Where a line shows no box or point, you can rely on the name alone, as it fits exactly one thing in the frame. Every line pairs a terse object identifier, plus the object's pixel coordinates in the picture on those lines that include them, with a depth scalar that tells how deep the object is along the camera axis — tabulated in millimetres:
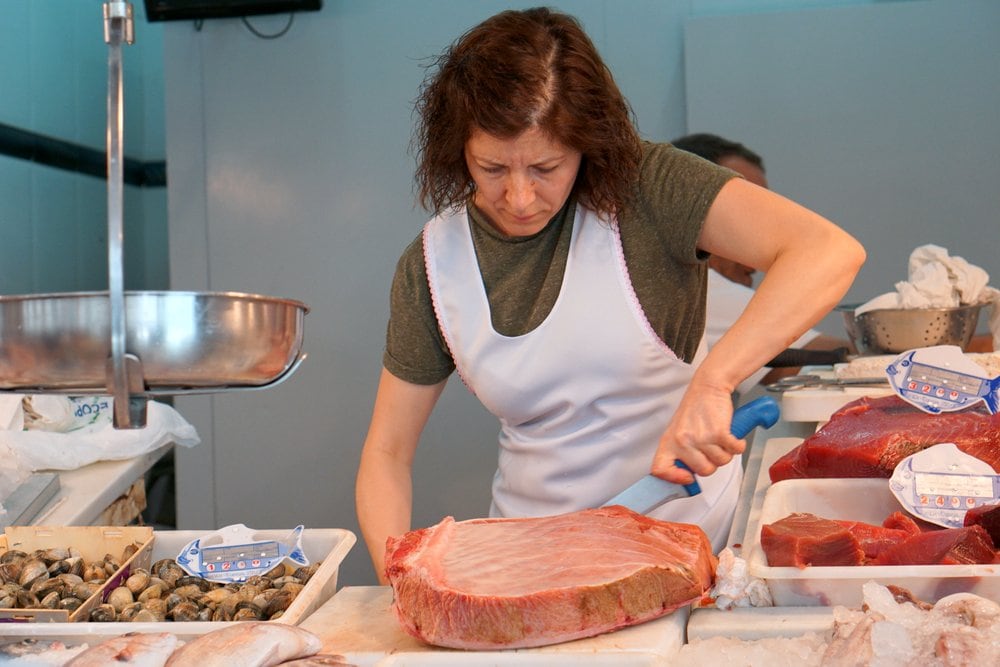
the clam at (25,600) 1689
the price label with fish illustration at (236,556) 1735
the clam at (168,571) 1752
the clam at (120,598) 1662
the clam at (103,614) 1599
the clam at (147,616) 1562
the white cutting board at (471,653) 1234
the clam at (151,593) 1675
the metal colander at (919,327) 2859
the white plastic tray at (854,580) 1294
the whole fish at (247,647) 1146
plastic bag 2549
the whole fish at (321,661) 1180
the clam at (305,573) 1725
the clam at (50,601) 1662
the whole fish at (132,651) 1165
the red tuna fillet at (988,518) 1431
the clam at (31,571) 1771
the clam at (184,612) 1586
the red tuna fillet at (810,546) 1367
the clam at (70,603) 1668
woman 1768
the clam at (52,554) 1878
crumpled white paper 2865
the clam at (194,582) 1727
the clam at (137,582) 1712
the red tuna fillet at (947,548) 1374
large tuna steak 1295
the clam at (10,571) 1812
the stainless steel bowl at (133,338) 996
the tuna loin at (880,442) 1739
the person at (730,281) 3232
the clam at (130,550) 1894
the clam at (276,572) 1745
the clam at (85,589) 1694
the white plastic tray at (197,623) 1396
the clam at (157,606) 1594
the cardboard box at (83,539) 1911
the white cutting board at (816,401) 2352
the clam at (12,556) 1883
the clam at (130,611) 1595
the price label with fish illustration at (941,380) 1908
